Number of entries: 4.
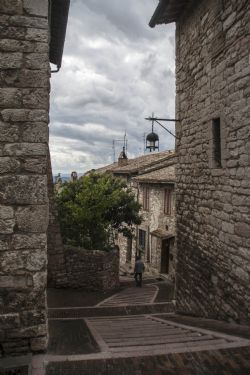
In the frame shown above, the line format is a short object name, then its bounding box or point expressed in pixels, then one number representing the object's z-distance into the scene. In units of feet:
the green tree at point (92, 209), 50.75
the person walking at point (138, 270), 53.54
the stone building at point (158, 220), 64.44
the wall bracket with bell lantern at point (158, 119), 29.39
